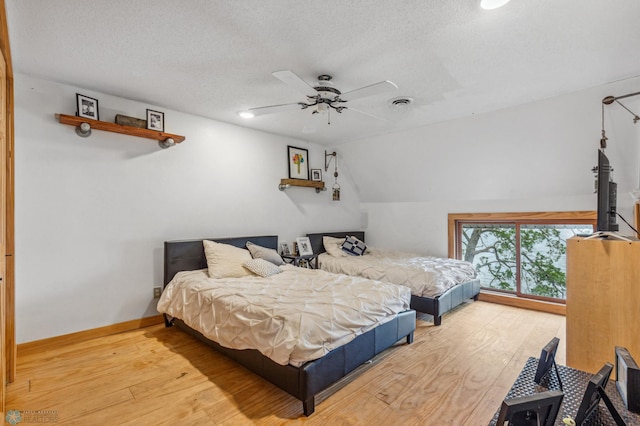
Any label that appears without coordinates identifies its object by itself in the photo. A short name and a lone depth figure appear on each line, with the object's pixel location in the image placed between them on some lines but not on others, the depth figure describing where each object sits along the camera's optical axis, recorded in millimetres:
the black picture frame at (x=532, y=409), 853
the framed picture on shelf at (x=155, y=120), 3426
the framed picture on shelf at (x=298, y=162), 4910
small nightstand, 4461
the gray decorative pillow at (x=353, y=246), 4962
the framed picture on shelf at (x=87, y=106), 2990
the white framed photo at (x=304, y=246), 4777
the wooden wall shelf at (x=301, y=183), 4707
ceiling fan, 2244
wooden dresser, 1744
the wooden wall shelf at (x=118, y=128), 2909
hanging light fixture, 5516
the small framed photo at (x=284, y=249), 4711
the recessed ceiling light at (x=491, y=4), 1755
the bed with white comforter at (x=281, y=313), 1973
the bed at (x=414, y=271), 3500
